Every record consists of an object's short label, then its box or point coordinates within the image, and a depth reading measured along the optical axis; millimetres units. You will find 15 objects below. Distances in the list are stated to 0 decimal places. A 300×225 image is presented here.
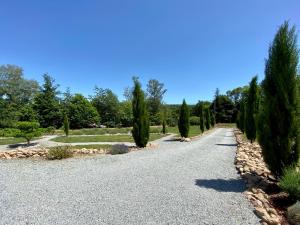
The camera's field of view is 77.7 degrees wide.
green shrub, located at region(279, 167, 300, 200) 3407
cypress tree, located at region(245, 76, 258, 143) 10920
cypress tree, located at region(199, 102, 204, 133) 19954
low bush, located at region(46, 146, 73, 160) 6837
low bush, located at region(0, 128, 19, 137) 19648
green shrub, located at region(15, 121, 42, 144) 12716
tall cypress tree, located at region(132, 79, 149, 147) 9816
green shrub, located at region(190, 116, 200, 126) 37236
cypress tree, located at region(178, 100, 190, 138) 13925
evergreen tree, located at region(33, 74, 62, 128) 29059
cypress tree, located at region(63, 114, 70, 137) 18010
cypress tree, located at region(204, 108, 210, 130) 25838
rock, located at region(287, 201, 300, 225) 2795
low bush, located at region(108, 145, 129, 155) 7908
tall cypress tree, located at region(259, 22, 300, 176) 4235
